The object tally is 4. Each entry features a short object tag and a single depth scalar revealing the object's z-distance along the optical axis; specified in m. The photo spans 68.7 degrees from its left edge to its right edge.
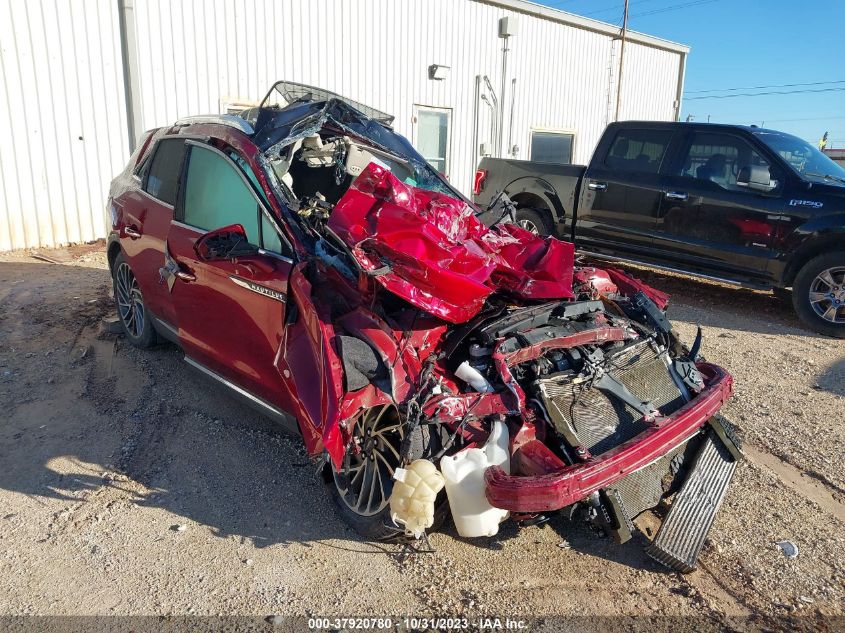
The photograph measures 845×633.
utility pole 15.25
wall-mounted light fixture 12.20
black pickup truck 6.11
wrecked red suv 2.57
